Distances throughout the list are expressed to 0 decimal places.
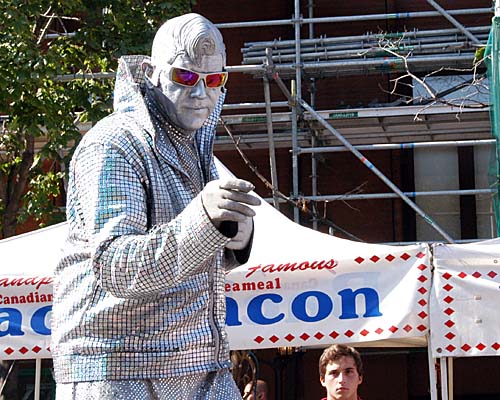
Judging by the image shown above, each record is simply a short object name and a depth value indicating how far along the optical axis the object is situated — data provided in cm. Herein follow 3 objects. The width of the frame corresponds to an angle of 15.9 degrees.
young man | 1031
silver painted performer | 324
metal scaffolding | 1788
